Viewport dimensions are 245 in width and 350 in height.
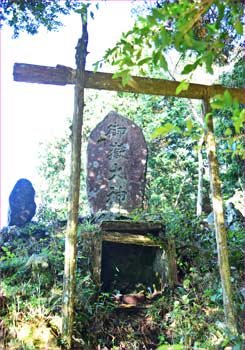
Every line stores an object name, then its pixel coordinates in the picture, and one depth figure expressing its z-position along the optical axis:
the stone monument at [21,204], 6.73
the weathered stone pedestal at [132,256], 5.13
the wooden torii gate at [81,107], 3.79
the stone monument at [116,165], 6.23
